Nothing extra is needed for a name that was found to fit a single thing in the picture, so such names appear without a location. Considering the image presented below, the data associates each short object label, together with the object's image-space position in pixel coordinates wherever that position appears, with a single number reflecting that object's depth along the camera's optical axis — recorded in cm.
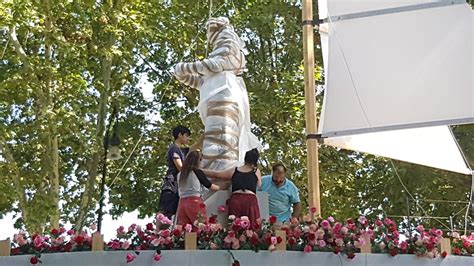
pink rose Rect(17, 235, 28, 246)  799
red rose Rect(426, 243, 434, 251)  841
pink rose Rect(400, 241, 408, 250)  832
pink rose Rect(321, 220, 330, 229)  804
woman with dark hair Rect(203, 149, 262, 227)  877
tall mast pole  967
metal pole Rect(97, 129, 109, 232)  1551
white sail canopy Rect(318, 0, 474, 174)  1059
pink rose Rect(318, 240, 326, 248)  785
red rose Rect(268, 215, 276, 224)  788
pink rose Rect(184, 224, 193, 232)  759
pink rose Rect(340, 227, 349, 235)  800
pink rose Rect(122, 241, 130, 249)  757
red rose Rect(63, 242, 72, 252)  781
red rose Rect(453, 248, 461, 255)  879
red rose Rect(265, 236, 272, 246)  760
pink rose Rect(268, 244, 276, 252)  757
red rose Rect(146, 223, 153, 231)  770
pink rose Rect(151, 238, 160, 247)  751
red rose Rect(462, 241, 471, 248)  899
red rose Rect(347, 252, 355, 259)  790
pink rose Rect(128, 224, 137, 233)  769
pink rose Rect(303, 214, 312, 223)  829
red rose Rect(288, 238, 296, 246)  777
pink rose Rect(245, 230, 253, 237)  763
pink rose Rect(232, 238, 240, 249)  757
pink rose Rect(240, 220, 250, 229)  768
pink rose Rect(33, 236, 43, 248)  783
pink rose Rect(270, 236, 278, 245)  759
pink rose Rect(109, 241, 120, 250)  761
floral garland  759
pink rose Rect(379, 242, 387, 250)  818
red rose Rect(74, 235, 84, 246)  777
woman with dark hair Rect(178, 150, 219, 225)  872
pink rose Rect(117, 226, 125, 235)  768
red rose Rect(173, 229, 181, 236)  760
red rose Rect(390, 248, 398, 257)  820
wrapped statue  965
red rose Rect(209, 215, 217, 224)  779
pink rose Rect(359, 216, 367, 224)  833
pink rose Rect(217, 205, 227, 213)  875
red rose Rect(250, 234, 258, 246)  762
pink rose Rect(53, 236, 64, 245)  783
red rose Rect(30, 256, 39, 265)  772
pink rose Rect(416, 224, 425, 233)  858
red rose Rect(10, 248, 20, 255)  797
